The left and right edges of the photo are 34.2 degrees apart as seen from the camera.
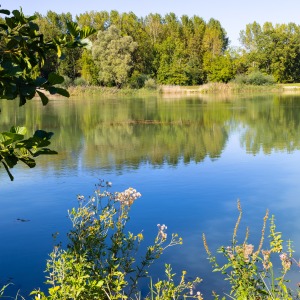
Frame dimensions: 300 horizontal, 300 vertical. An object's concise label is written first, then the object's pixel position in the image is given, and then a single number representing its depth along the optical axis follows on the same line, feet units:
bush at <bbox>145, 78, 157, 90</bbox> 141.59
